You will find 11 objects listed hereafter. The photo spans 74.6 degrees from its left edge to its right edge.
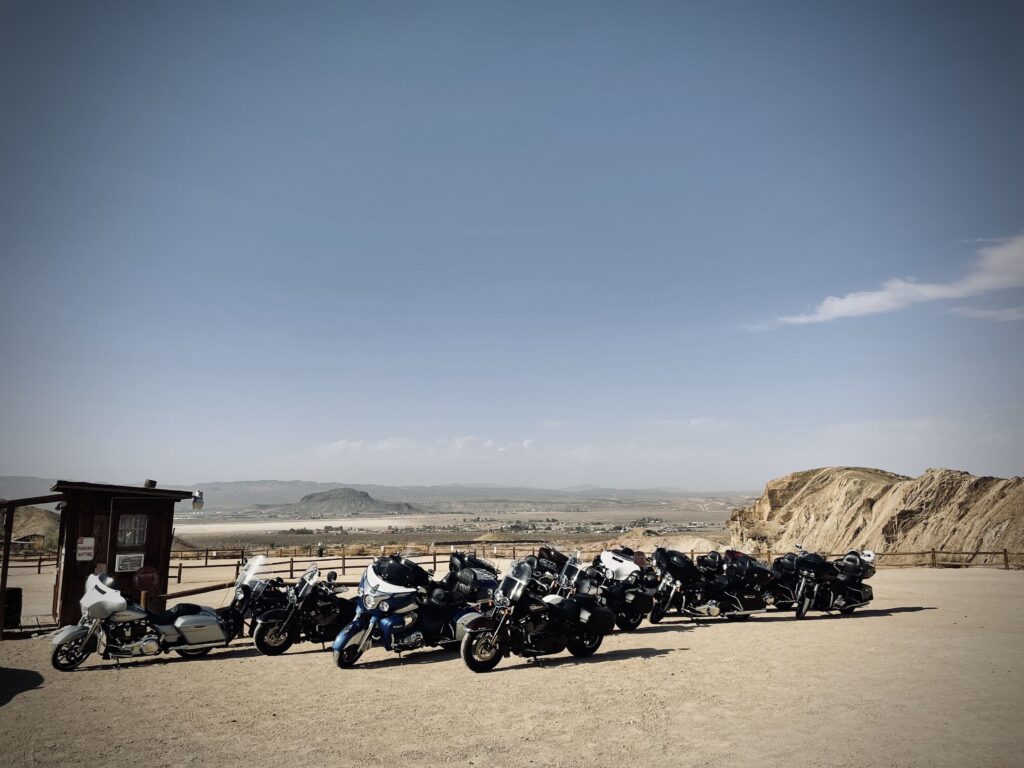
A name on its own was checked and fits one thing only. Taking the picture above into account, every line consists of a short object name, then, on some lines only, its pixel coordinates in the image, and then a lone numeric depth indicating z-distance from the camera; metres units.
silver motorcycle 10.31
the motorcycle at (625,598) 13.62
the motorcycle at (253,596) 11.84
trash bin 13.15
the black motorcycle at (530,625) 10.09
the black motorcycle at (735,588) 14.83
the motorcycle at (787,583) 15.58
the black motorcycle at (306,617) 11.52
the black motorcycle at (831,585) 15.30
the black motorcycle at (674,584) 14.66
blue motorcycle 10.58
